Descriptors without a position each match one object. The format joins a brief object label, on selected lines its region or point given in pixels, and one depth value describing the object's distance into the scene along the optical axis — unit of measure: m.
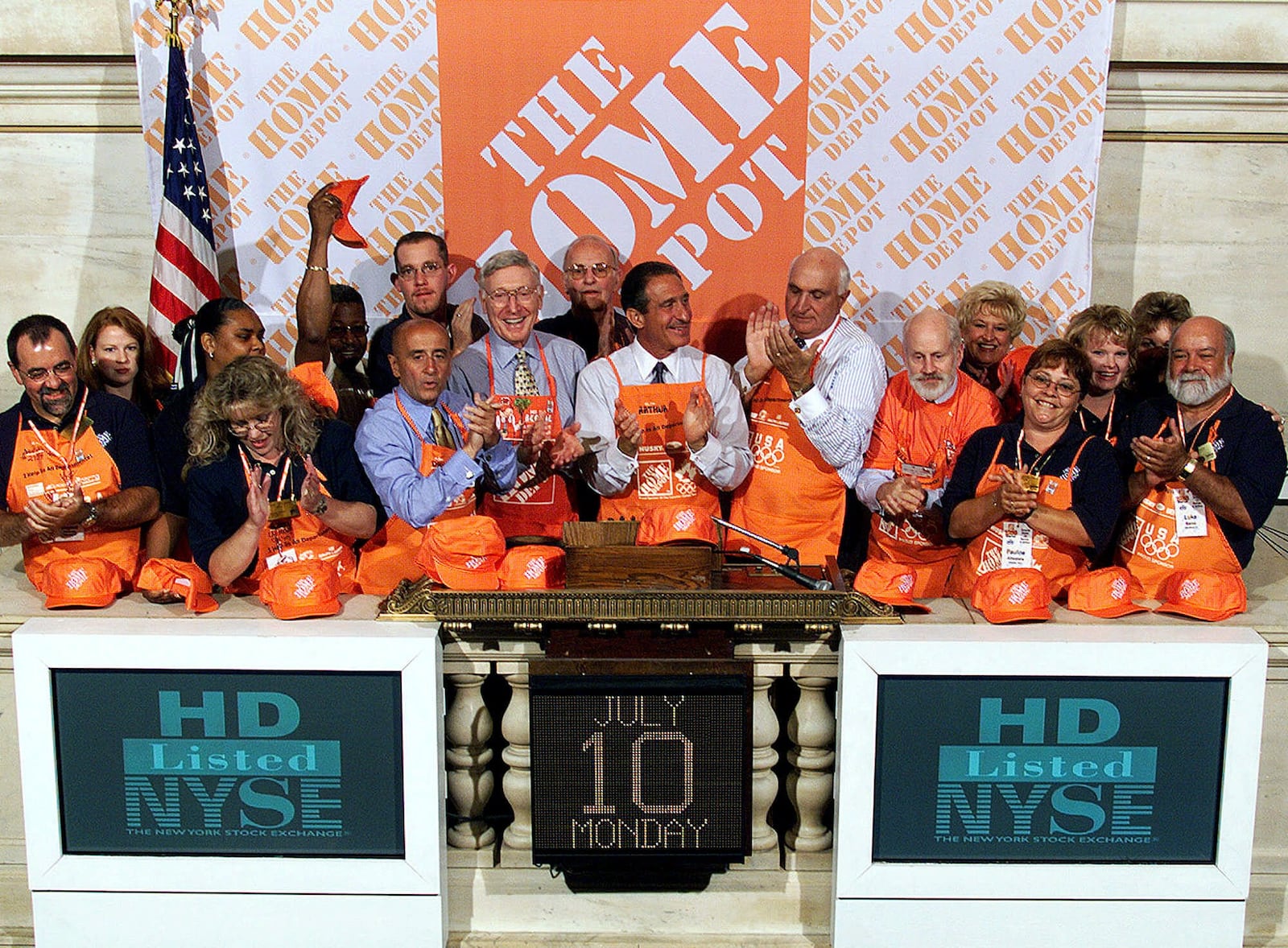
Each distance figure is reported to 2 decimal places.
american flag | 5.60
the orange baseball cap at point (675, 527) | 4.29
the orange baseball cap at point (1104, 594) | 4.04
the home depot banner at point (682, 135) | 5.75
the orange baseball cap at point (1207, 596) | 3.99
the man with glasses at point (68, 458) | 4.30
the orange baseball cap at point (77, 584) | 4.10
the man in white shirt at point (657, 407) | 4.81
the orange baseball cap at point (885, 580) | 4.45
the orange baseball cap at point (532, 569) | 4.02
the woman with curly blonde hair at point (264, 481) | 4.12
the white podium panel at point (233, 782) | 3.80
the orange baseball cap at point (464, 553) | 4.06
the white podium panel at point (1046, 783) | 3.75
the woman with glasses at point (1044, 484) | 4.09
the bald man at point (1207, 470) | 4.18
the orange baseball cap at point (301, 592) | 3.99
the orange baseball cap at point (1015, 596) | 3.93
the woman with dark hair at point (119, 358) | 4.89
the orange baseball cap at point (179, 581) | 4.07
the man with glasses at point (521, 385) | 4.91
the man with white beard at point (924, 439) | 4.56
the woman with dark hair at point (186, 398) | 4.63
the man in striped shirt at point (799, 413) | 4.64
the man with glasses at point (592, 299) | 5.32
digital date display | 3.74
